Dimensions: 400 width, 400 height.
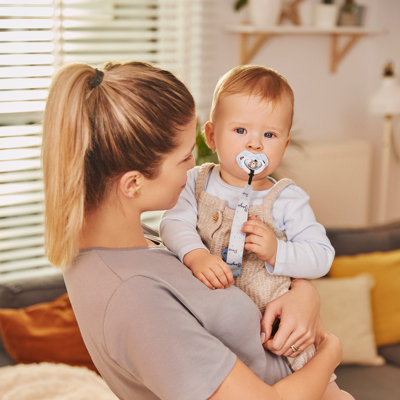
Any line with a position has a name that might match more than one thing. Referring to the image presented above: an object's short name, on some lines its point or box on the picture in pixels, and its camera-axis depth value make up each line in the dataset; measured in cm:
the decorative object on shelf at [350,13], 358
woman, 88
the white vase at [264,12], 318
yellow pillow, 266
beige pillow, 251
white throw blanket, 184
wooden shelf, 323
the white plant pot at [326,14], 345
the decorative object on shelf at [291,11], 349
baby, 109
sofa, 229
